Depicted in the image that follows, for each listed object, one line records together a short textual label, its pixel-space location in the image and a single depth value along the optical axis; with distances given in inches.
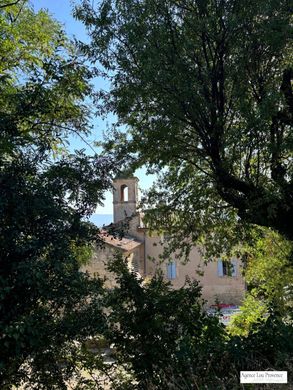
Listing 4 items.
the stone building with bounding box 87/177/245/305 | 1208.6
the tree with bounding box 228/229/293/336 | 363.9
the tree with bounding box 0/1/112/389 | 149.9
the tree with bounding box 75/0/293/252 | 230.4
